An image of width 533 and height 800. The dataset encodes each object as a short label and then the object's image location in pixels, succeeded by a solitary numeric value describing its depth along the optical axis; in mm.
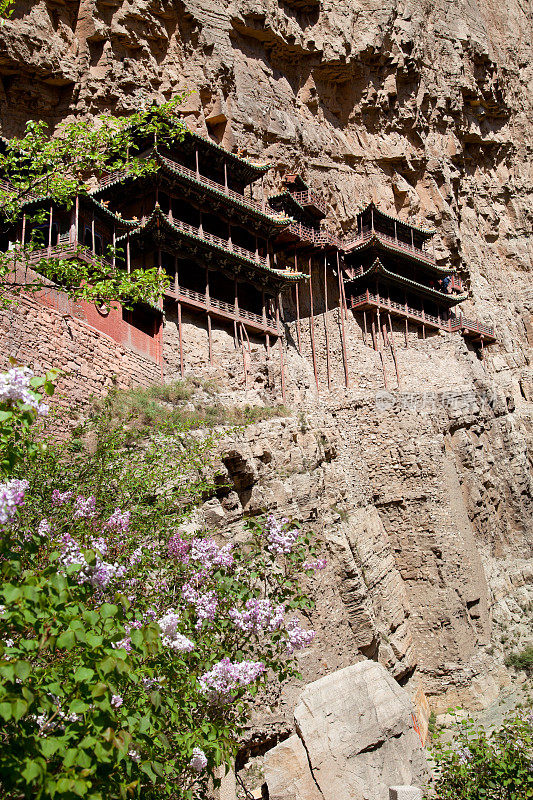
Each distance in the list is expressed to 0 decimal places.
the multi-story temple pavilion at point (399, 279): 39031
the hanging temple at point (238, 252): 25625
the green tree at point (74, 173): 11172
